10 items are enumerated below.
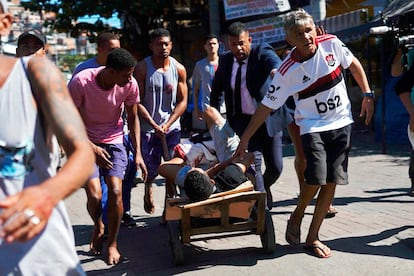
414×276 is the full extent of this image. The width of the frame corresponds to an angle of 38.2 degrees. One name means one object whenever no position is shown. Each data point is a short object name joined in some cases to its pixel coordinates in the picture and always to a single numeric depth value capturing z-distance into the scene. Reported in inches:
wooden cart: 168.9
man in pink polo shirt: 182.6
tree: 798.5
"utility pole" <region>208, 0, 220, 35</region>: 628.1
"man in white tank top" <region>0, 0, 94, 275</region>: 72.7
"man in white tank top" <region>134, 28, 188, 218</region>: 232.1
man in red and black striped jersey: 174.7
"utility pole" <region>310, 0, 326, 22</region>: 533.6
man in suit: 209.3
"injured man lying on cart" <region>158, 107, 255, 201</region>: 175.2
